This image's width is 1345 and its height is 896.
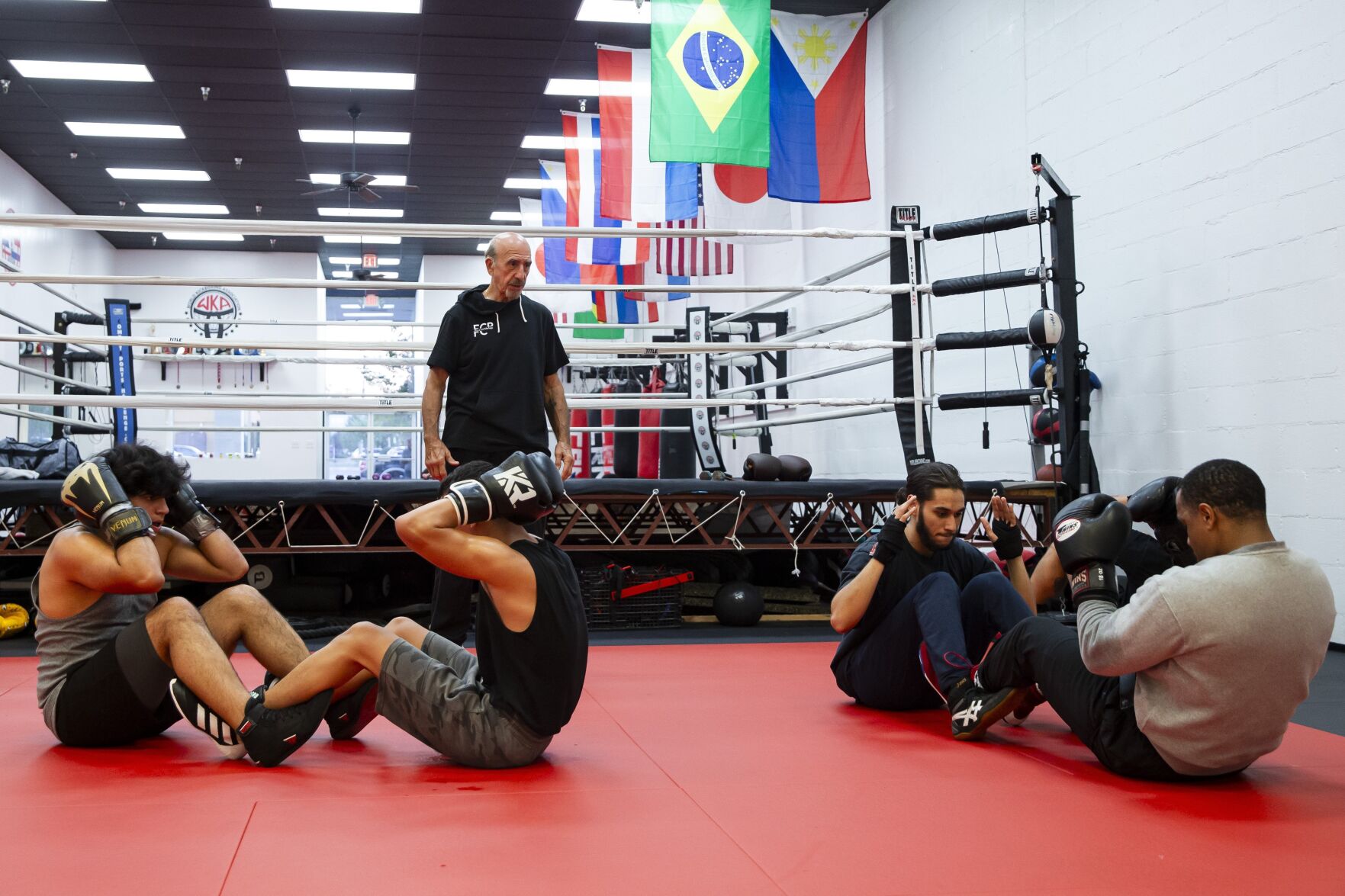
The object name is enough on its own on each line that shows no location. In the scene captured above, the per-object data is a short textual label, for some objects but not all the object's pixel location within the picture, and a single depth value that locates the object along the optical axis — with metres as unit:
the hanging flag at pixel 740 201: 7.41
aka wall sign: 15.49
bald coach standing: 3.54
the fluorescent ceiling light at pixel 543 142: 11.99
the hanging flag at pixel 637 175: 7.73
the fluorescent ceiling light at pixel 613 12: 8.83
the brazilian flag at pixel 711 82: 6.38
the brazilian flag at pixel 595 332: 10.69
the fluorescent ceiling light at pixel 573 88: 10.48
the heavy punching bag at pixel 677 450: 8.21
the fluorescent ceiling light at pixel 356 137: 11.88
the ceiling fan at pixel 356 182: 11.20
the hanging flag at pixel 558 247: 10.37
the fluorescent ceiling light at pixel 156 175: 13.20
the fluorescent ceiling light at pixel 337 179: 13.26
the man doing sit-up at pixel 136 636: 2.46
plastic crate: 5.24
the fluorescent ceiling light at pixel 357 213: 14.77
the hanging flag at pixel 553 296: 12.34
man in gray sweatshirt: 2.15
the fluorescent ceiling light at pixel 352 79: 10.21
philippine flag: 7.12
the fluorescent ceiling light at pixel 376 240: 15.83
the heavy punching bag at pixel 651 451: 8.90
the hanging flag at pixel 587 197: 8.59
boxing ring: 4.59
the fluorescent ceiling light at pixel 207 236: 15.55
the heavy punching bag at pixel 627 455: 9.03
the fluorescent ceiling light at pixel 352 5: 8.77
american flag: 8.10
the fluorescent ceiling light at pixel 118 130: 11.50
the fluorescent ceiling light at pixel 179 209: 14.74
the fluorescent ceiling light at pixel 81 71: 9.93
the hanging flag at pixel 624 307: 9.70
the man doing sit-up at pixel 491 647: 2.30
